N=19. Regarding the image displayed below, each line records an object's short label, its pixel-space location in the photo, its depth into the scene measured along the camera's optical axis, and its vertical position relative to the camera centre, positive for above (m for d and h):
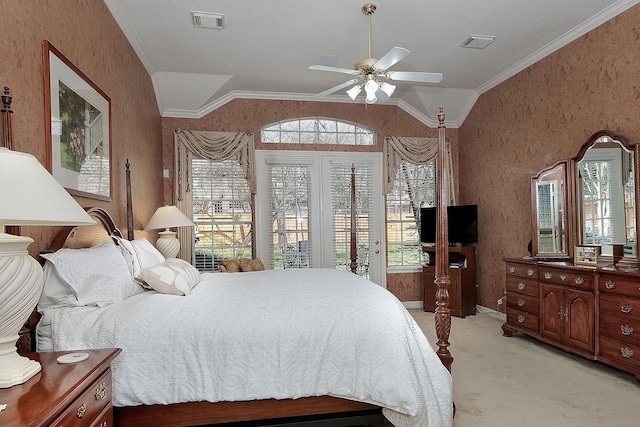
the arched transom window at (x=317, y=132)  5.58 +1.21
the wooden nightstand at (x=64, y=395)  1.08 -0.51
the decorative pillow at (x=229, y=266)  4.38 -0.51
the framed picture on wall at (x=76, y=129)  2.23 +0.61
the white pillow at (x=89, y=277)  1.99 -0.28
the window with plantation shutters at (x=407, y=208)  5.82 +0.12
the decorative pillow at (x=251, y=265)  4.53 -0.52
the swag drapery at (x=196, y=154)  5.16 +0.87
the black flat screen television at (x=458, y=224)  5.27 -0.12
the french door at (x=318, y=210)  5.48 +0.11
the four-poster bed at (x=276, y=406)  1.94 -0.93
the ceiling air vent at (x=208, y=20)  3.43 +1.77
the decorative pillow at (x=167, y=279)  2.40 -0.35
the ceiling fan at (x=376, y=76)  2.95 +1.09
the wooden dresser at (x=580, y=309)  2.95 -0.82
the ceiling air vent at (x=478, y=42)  3.95 +1.74
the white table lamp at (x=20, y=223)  1.14 +0.00
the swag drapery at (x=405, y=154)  5.69 +0.89
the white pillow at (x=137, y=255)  2.62 -0.23
